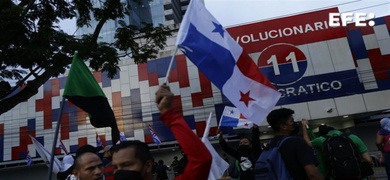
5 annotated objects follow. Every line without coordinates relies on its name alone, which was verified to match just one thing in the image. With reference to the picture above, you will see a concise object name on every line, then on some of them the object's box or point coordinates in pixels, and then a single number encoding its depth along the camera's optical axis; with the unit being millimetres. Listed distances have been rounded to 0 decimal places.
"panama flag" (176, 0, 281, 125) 3295
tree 5578
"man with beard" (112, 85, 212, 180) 1575
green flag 3683
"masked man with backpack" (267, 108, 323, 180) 2418
